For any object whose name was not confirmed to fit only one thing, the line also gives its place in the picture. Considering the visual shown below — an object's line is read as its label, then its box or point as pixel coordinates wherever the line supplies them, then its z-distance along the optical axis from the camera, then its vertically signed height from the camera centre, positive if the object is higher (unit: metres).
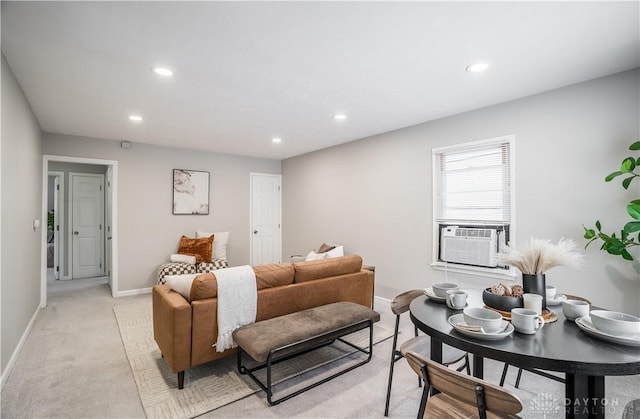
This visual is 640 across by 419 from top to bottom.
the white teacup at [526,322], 1.35 -0.50
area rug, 2.08 -1.34
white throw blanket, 2.35 -0.73
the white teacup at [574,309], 1.50 -0.49
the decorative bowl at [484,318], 1.34 -0.50
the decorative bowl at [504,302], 1.63 -0.50
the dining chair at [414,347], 1.97 -0.91
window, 3.25 +0.09
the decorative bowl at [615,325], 1.25 -0.48
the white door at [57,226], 5.94 -0.33
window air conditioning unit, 3.28 -0.39
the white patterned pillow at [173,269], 4.82 -0.96
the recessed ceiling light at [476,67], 2.42 +1.17
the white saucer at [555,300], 1.79 -0.53
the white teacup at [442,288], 1.86 -0.48
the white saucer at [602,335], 1.22 -0.52
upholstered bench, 2.10 -0.93
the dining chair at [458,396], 1.09 -0.71
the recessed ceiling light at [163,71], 2.48 +1.15
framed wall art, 5.40 +0.33
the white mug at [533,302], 1.55 -0.47
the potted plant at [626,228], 2.14 -0.12
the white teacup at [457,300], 1.71 -0.51
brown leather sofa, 2.22 -0.78
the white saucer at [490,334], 1.30 -0.54
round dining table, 1.12 -0.56
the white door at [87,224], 6.09 -0.29
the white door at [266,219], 6.31 -0.18
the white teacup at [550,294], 1.84 -0.50
